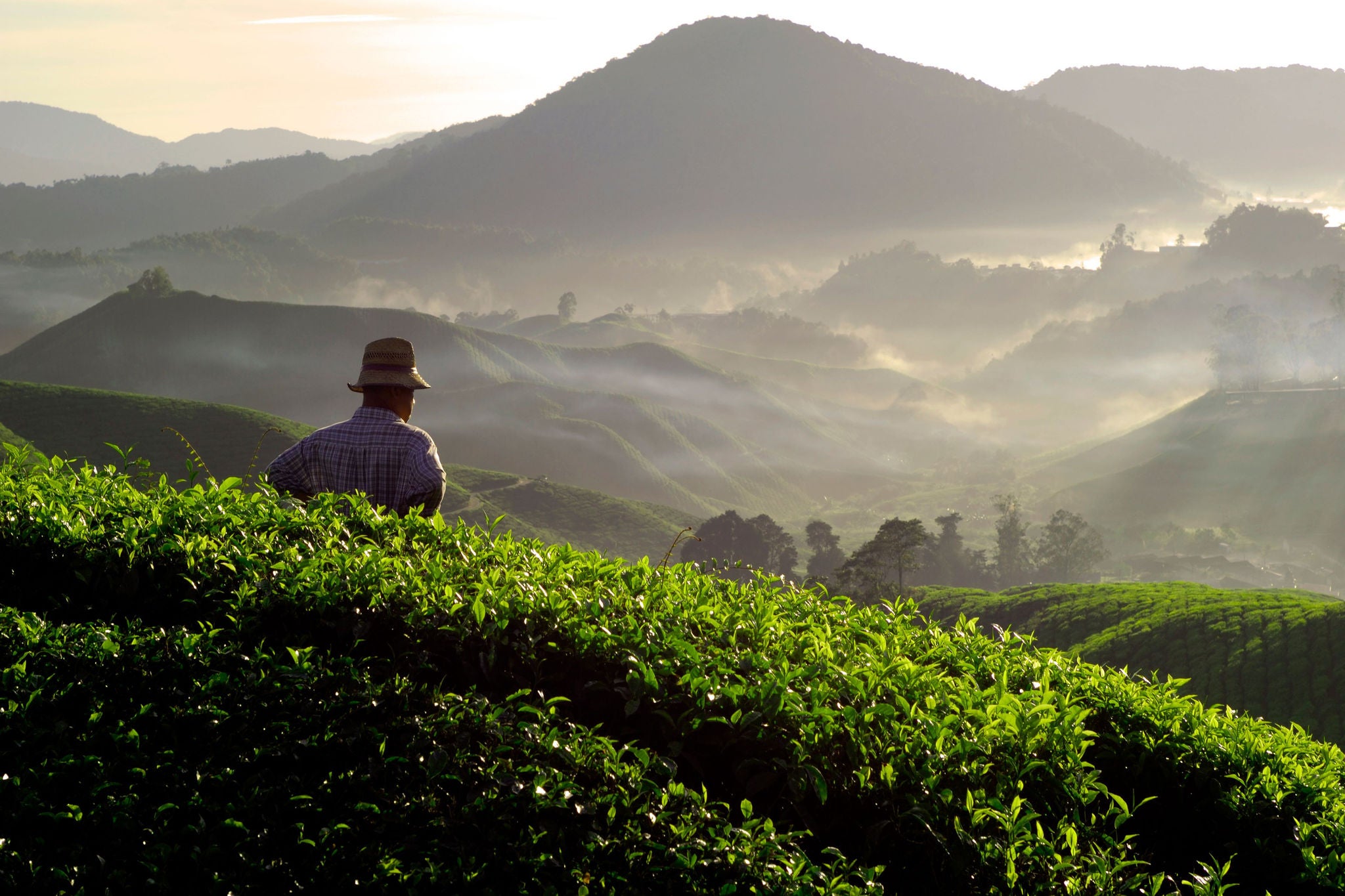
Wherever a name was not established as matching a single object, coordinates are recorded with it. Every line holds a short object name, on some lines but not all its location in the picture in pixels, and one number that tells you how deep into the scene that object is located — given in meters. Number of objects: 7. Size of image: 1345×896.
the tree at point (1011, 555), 117.06
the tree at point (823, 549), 108.25
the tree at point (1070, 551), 117.50
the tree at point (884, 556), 64.69
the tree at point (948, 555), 112.19
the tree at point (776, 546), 99.00
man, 6.86
